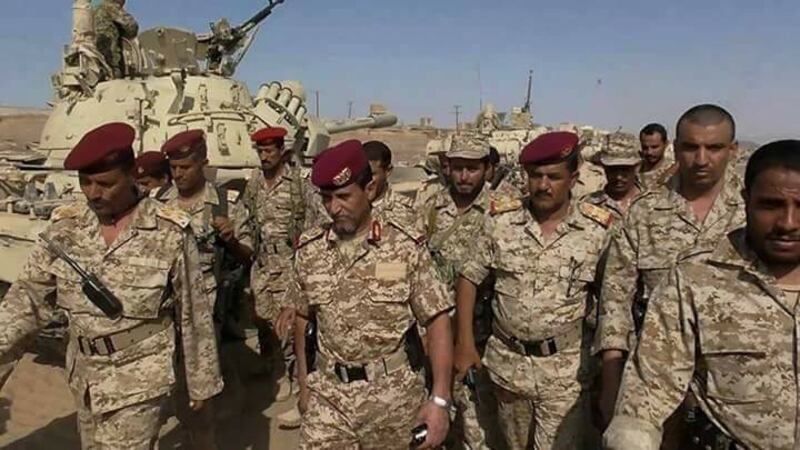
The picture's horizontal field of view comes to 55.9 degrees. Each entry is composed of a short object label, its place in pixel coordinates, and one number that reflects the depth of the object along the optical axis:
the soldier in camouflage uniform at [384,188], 5.29
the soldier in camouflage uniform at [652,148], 6.71
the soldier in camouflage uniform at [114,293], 3.45
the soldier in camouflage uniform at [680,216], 3.45
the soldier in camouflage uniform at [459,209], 4.91
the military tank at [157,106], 8.41
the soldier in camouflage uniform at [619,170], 5.72
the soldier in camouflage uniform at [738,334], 2.13
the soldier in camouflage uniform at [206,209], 5.26
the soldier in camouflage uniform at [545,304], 3.64
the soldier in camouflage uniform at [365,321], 3.31
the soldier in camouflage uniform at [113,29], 9.28
